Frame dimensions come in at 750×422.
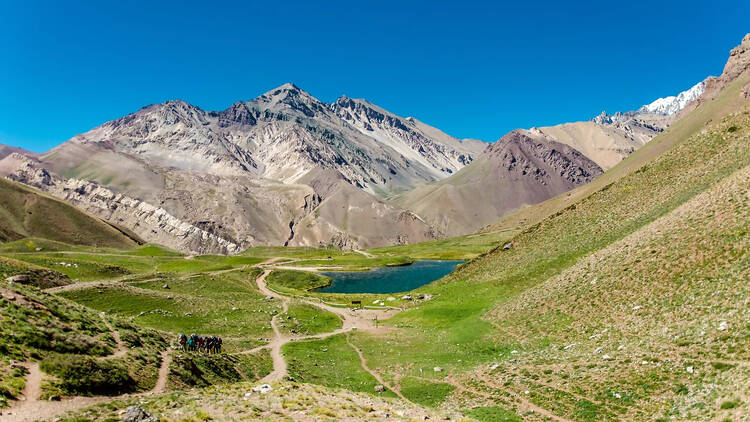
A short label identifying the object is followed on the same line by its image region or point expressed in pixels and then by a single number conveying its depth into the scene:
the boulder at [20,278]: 48.79
